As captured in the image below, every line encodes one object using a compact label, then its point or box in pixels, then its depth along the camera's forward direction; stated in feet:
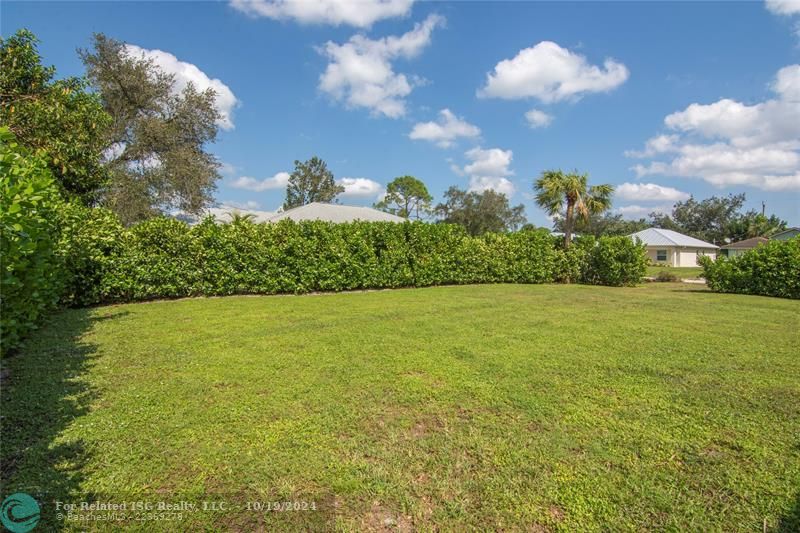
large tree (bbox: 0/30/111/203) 24.94
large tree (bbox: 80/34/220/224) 50.80
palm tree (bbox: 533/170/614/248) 57.40
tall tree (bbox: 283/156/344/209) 143.02
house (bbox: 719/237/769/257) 119.83
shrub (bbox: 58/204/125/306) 24.98
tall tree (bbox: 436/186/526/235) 141.28
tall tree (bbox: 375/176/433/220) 151.53
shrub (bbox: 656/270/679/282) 64.99
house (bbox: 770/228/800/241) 118.97
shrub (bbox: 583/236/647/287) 50.55
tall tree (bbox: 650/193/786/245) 150.93
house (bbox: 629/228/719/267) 117.80
